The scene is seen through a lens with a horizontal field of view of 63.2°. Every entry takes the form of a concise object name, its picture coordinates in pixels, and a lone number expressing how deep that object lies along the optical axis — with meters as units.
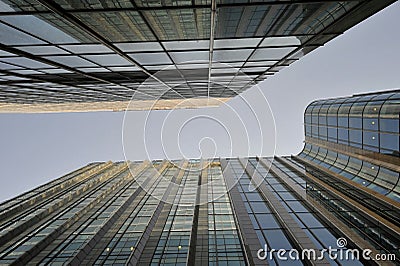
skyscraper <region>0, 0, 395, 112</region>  10.56
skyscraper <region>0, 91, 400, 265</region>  24.05
